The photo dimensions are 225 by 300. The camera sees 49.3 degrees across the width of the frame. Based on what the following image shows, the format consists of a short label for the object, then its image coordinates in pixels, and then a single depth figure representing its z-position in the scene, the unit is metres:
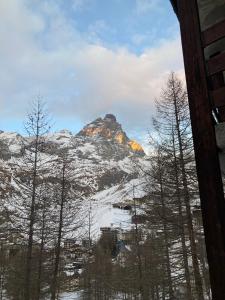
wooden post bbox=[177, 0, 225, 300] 2.03
